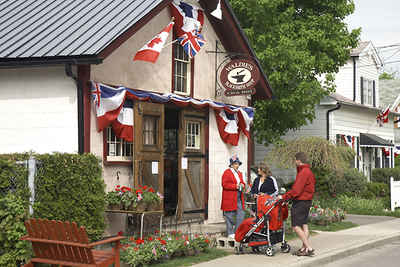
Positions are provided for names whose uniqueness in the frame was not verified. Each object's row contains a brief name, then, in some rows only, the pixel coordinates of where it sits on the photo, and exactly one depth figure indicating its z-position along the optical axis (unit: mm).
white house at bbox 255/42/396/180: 27391
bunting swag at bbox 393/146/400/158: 35119
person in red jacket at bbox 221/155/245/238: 13195
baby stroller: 11500
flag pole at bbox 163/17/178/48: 14150
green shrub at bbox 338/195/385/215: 21547
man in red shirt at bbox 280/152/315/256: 11414
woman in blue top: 12430
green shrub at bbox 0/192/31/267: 9281
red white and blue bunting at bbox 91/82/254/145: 12172
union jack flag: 14639
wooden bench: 8195
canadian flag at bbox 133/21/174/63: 12500
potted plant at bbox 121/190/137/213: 11785
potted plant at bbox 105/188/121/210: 11891
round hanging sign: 15094
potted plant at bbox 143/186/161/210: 11922
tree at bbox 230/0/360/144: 21641
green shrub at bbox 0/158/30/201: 9383
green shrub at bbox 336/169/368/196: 23734
